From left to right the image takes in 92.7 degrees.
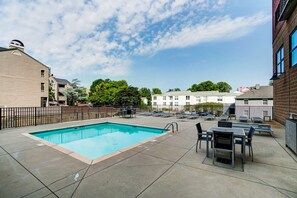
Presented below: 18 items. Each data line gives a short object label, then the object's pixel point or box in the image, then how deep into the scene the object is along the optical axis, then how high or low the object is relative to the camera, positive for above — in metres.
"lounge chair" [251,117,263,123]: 10.66 -1.54
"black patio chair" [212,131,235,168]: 3.44 -1.05
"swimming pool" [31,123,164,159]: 6.36 -2.14
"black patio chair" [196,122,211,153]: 4.60 -1.12
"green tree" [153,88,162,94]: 69.00 +4.28
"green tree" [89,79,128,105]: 38.38 +2.21
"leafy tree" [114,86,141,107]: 27.34 +0.66
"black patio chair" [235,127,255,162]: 4.07 -1.09
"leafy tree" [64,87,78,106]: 36.53 +1.29
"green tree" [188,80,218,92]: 57.00 +5.50
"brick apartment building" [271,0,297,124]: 7.24 +2.52
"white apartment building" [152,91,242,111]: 35.91 +0.53
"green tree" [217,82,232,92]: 60.73 +5.44
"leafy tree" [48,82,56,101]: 31.93 +1.21
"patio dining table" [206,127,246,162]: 3.62 -0.91
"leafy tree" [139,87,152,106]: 55.06 +2.99
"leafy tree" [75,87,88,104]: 37.72 +1.35
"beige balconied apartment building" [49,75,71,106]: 37.34 +3.43
